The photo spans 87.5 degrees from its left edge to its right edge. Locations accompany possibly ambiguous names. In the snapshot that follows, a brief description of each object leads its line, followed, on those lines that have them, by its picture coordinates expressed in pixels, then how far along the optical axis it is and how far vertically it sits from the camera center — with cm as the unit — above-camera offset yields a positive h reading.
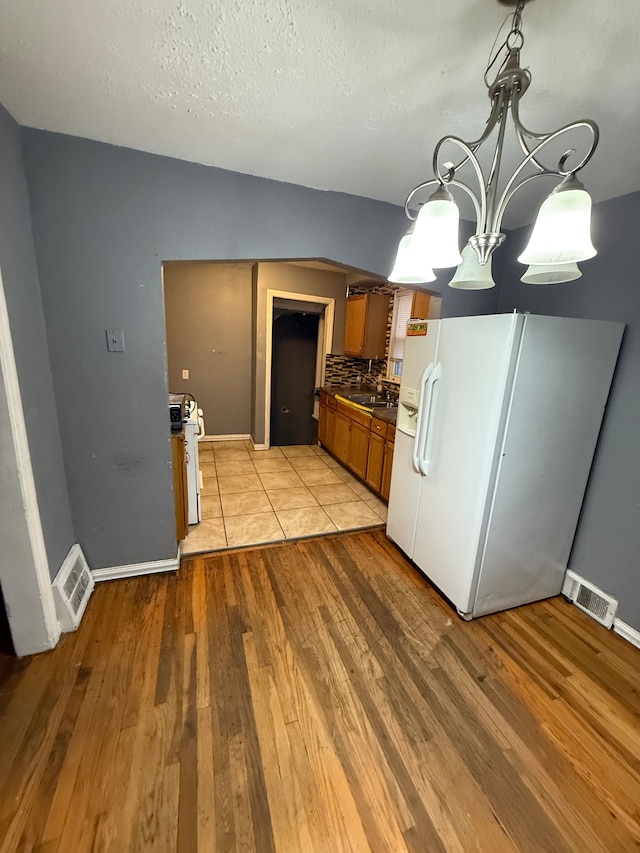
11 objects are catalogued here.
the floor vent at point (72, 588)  178 -139
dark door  519 -46
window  407 +31
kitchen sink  405 -59
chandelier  91 +40
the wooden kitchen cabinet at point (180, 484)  243 -103
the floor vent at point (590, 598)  206 -147
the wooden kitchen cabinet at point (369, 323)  435 +37
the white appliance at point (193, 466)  270 -101
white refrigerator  175 -49
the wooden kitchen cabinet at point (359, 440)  336 -101
